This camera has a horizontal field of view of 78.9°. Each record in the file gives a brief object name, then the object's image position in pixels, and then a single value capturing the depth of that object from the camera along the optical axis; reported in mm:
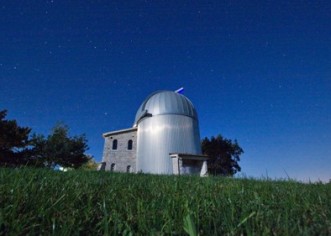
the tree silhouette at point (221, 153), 35438
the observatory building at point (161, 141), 18703
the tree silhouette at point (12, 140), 19109
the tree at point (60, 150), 26125
